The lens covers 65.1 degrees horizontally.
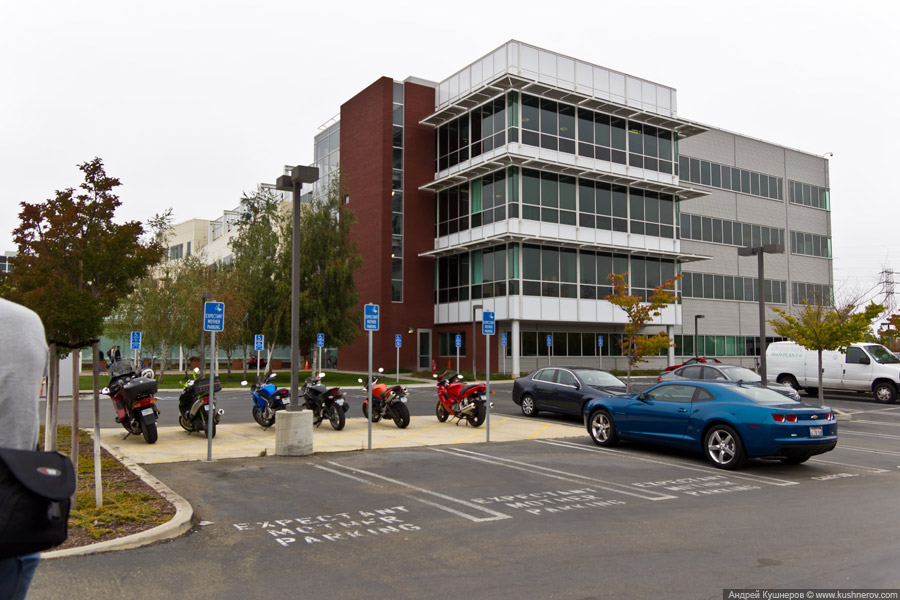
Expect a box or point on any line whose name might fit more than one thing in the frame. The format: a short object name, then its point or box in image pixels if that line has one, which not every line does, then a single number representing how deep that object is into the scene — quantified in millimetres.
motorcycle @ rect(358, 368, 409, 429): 16484
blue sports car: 10820
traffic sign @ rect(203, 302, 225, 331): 11172
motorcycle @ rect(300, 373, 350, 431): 15703
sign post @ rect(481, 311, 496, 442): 14564
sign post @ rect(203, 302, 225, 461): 11148
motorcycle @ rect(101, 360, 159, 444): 12680
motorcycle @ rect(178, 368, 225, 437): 13531
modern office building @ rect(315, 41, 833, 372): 40906
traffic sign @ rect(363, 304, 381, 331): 12750
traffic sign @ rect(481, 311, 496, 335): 14680
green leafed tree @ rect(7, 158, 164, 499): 7750
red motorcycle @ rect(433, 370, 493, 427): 17266
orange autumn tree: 26938
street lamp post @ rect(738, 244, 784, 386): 19938
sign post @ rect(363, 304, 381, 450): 12750
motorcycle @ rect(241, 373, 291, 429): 15688
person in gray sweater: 2152
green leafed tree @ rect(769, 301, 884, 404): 22484
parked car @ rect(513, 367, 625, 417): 18125
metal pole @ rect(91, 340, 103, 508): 7469
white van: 25516
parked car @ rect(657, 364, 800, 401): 19275
